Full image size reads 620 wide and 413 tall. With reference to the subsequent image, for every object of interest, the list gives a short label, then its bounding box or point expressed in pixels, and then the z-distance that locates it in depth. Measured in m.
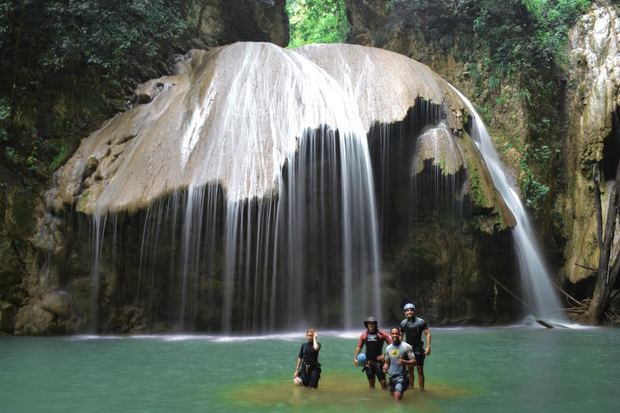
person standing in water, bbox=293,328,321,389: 7.48
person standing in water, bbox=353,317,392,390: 7.41
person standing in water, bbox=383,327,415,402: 6.91
